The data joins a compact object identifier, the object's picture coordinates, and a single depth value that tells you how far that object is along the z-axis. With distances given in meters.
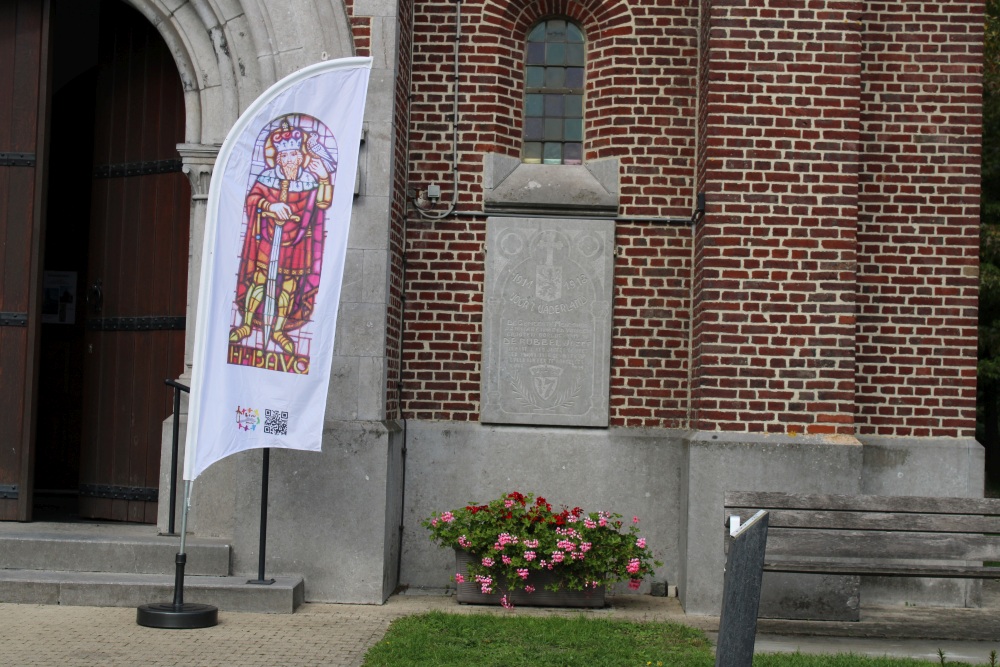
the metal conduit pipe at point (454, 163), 8.70
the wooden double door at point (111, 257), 8.45
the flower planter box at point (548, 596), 7.88
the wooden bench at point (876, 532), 6.78
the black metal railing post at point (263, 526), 7.43
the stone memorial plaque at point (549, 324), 8.58
